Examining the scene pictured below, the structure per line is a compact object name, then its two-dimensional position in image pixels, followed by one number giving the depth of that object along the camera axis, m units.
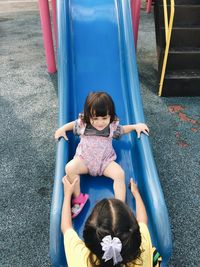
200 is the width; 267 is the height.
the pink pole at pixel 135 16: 3.34
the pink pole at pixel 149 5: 5.87
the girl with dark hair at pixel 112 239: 0.99
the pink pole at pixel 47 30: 3.25
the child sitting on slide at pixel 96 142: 1.71
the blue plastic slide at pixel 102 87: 1.57
